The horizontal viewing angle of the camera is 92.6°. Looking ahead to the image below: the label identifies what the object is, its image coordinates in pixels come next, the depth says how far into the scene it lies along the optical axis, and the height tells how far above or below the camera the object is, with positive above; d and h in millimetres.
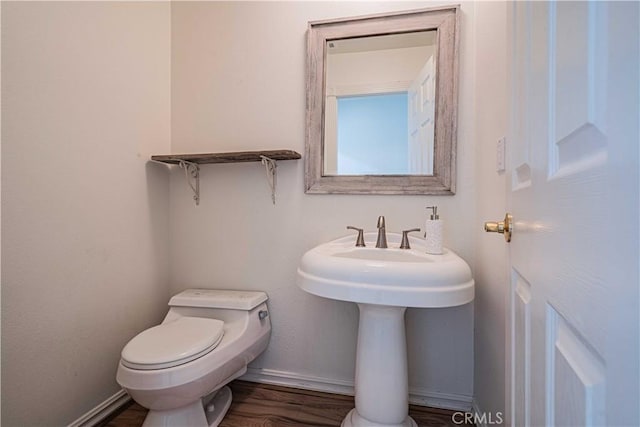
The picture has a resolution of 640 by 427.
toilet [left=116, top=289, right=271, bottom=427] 1051 -548
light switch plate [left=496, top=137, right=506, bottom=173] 992 +191
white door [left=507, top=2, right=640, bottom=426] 270 -3
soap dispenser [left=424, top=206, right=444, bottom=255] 1226 -94
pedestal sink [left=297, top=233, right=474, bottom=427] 955 -260
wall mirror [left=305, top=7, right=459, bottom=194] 1391 +518
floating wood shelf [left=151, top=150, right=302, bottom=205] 1460 +262
